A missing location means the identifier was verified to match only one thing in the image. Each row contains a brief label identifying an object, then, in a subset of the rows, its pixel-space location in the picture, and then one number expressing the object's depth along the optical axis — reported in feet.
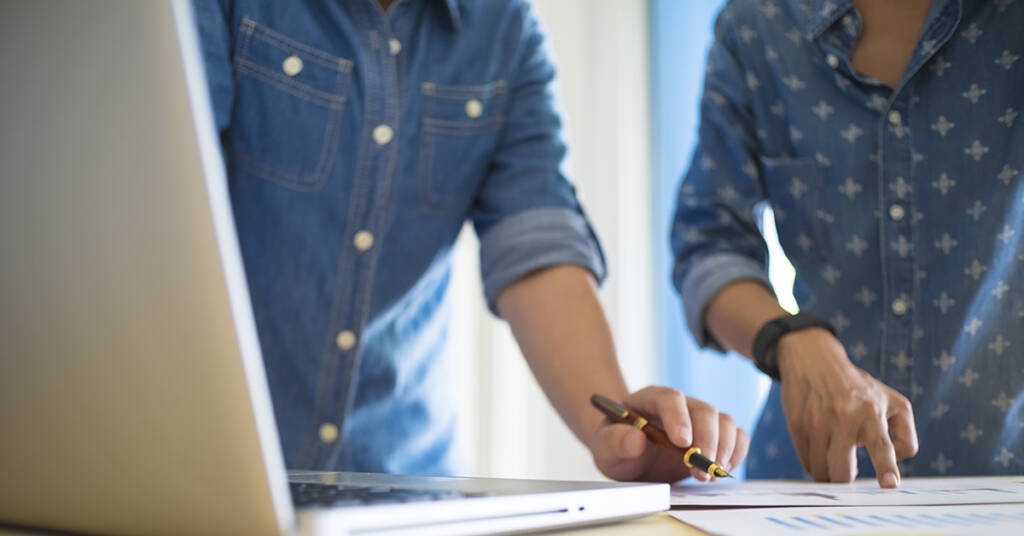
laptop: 0.78
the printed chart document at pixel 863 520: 1.22
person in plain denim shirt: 3.00
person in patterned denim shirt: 2.94
